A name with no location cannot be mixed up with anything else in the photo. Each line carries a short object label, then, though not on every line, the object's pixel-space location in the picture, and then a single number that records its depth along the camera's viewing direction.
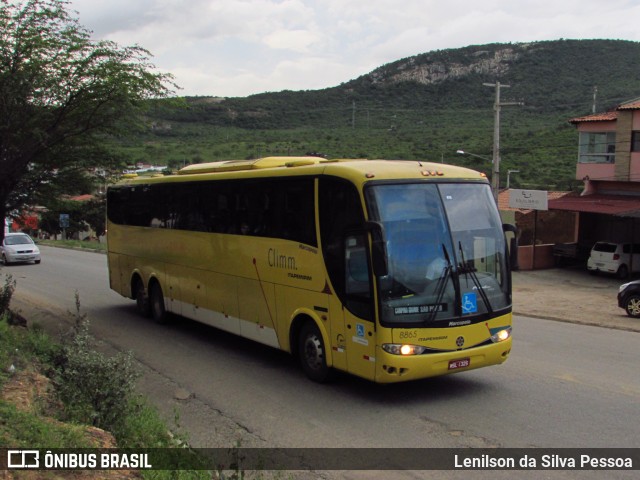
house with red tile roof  30.25
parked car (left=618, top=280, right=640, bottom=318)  17.56
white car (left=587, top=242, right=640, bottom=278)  28.83
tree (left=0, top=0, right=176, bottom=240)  12.75
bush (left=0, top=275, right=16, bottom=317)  13.04
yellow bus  8.30
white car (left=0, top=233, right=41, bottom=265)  32.00
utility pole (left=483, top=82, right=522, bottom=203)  29.77
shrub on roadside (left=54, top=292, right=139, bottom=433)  6.74
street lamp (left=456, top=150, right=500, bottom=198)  29.86
